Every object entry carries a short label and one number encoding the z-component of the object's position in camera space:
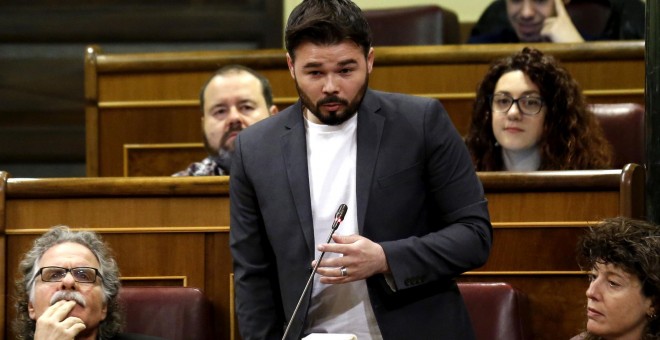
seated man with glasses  9.96
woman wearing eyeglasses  10.66
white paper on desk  9.14
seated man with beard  10.82
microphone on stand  9.27
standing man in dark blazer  9.45
